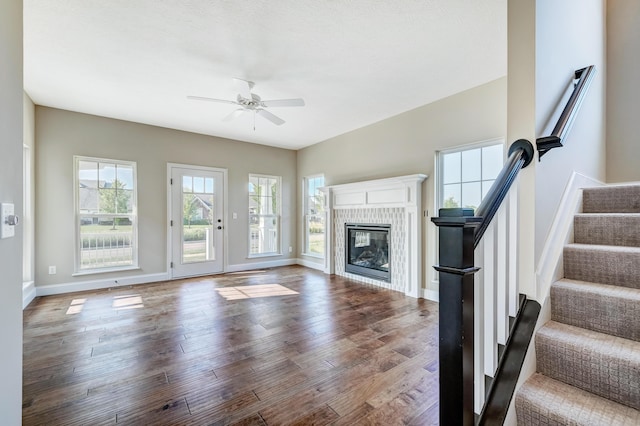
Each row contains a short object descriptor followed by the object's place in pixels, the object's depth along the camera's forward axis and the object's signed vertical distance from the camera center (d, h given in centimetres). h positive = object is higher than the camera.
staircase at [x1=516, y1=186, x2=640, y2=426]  108 -56
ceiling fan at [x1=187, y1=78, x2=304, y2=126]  310 +127
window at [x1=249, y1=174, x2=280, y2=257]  616 -10
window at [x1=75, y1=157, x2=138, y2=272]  446 -6
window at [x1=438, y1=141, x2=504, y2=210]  345 +48
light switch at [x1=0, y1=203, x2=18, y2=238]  101 -4
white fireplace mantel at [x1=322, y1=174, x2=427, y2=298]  407 +8
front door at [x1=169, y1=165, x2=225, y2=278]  521 -18
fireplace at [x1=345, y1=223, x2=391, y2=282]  468 -70
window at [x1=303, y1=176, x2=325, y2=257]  622 -13
